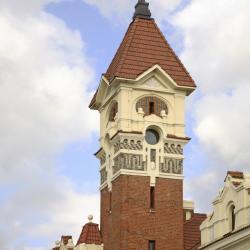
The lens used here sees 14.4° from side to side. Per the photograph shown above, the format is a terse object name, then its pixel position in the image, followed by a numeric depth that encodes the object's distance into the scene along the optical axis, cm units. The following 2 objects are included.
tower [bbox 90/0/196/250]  5797
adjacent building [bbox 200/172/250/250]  4444
